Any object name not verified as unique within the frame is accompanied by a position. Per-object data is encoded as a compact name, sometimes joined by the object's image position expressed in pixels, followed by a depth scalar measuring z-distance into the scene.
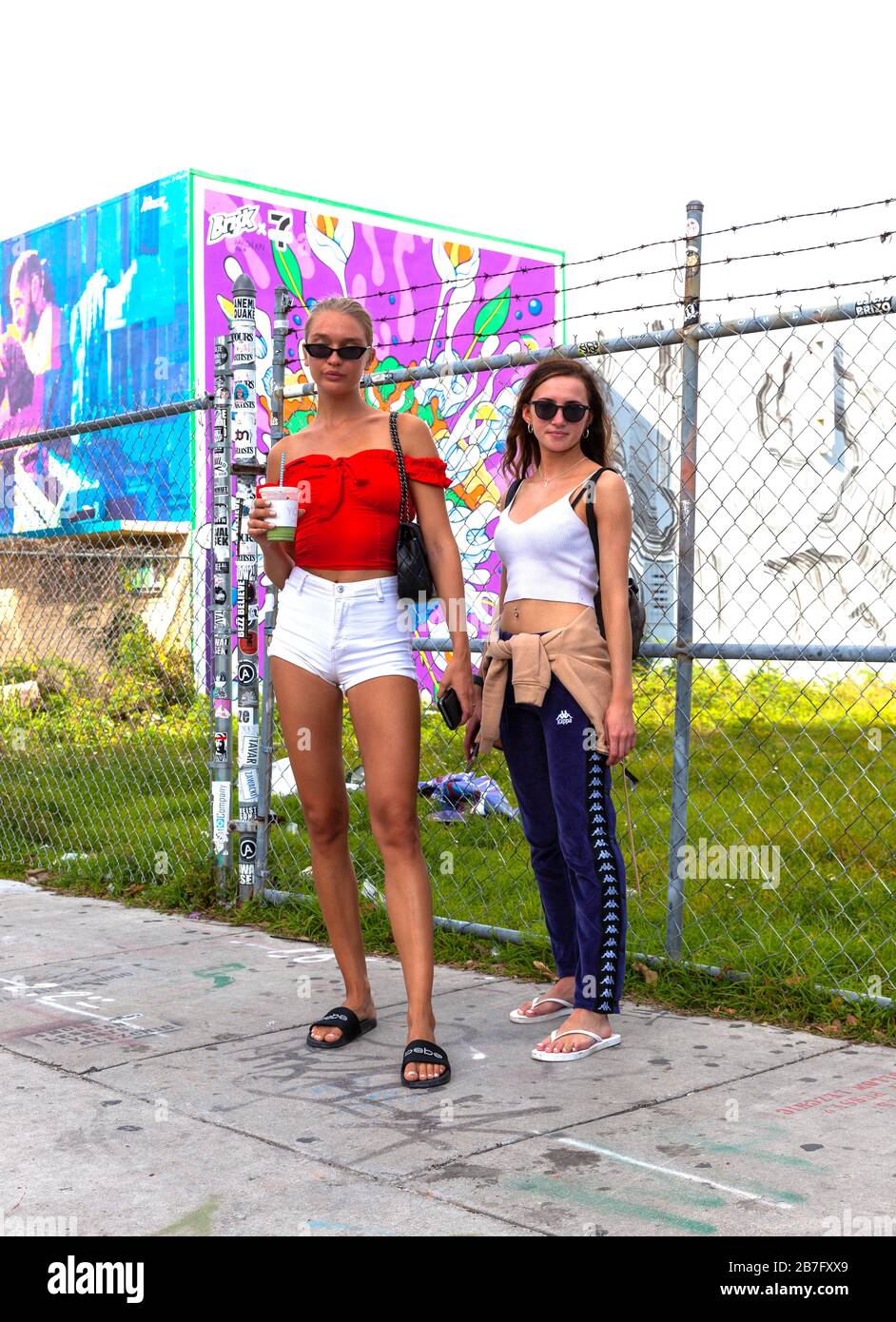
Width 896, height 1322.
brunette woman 3.96
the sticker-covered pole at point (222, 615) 6.23
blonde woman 4.01
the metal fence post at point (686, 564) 4.58
